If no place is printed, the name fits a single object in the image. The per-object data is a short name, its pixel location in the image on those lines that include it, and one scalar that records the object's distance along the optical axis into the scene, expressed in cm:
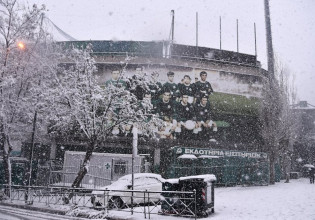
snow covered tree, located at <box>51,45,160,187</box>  1447
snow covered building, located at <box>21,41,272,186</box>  2825
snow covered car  1233
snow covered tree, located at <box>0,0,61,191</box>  1623
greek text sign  2461
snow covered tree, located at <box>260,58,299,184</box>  2548
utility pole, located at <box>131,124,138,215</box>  1173
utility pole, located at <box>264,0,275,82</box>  2942
